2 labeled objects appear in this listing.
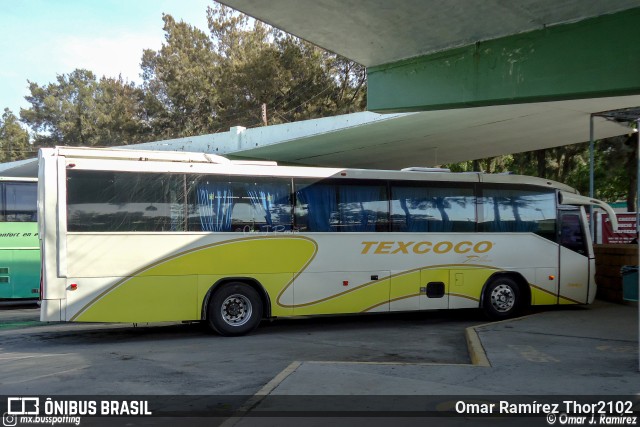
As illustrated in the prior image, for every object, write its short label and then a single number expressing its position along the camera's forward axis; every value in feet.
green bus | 52.13
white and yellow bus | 33.22
